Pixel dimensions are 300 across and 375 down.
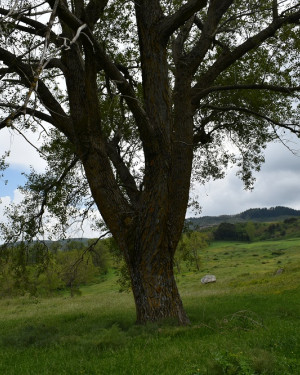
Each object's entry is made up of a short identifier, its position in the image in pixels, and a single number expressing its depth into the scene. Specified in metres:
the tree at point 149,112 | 9.17
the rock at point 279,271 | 35.75
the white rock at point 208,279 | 44.96
